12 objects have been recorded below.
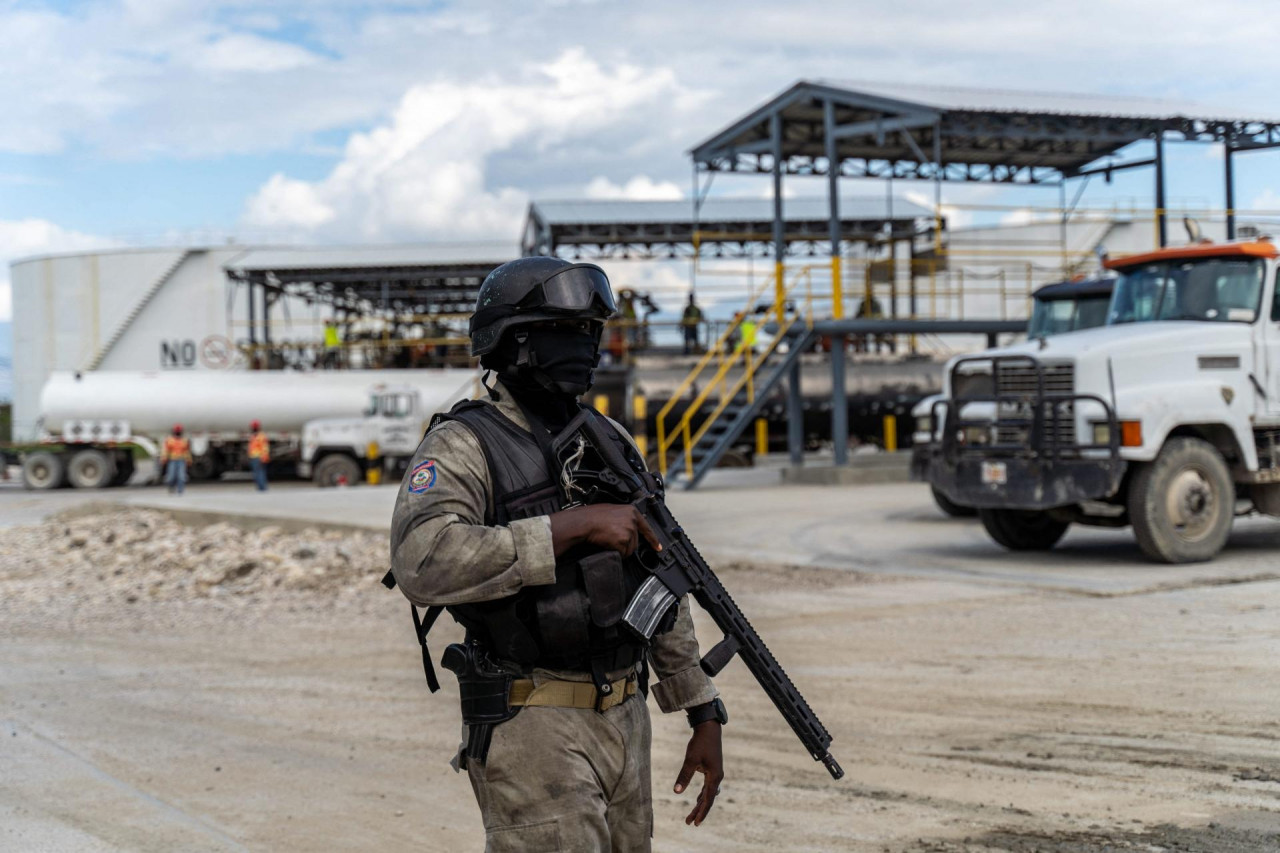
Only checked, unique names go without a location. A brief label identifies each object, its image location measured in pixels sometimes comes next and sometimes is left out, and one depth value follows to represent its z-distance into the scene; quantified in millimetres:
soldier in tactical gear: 2711
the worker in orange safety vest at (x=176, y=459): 25641
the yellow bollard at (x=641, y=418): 25984
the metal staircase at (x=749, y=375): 21172
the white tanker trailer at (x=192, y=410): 30578
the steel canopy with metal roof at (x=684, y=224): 31250
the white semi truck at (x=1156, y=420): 10742
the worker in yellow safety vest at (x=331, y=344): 32375
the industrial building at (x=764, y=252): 21547
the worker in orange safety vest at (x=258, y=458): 26422
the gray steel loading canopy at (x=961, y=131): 20734
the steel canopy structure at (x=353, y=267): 35781
